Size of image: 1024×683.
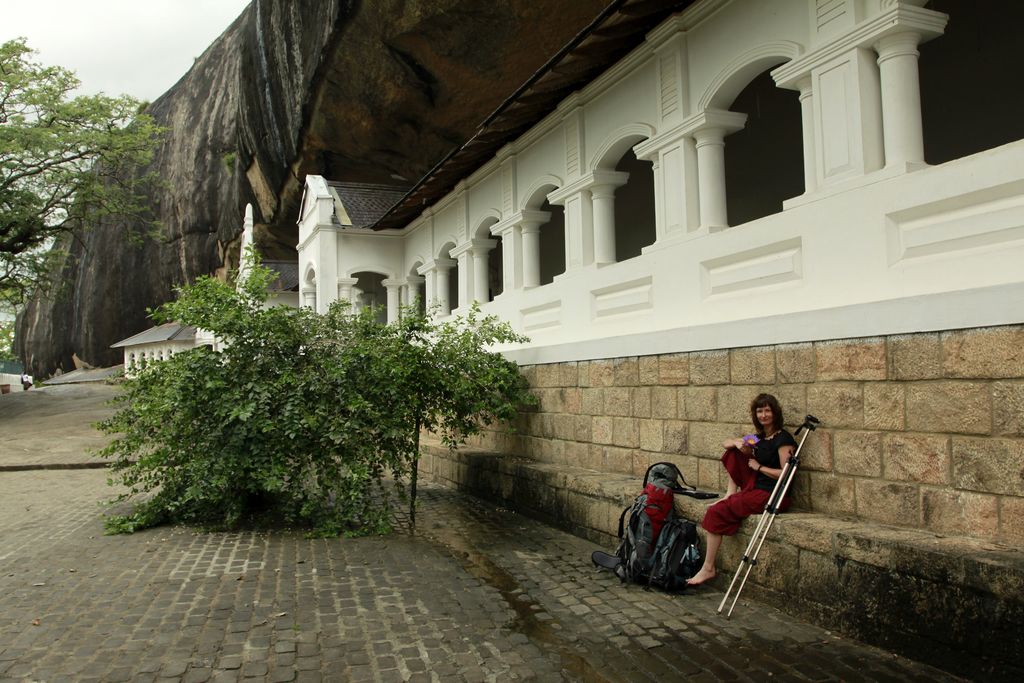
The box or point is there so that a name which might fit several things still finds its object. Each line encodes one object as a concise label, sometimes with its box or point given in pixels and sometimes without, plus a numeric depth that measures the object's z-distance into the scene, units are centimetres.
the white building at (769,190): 493
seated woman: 553
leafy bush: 822
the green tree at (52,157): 2266
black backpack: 596
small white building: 3981
